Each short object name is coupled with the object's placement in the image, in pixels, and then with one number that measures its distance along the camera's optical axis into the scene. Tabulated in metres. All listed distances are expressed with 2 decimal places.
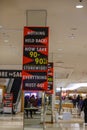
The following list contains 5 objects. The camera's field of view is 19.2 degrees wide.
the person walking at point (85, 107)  13.69
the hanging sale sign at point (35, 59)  7.33
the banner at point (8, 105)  22.48
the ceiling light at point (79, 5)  6.76
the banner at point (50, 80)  12.97
